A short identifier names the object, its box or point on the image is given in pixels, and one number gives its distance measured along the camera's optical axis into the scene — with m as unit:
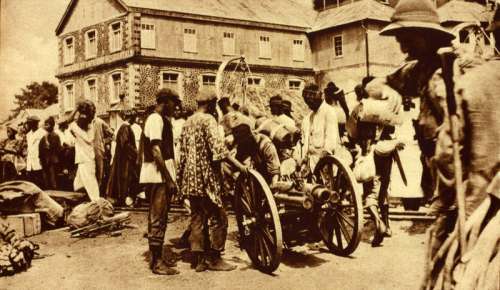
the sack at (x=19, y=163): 10.02
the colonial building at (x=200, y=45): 21.78
